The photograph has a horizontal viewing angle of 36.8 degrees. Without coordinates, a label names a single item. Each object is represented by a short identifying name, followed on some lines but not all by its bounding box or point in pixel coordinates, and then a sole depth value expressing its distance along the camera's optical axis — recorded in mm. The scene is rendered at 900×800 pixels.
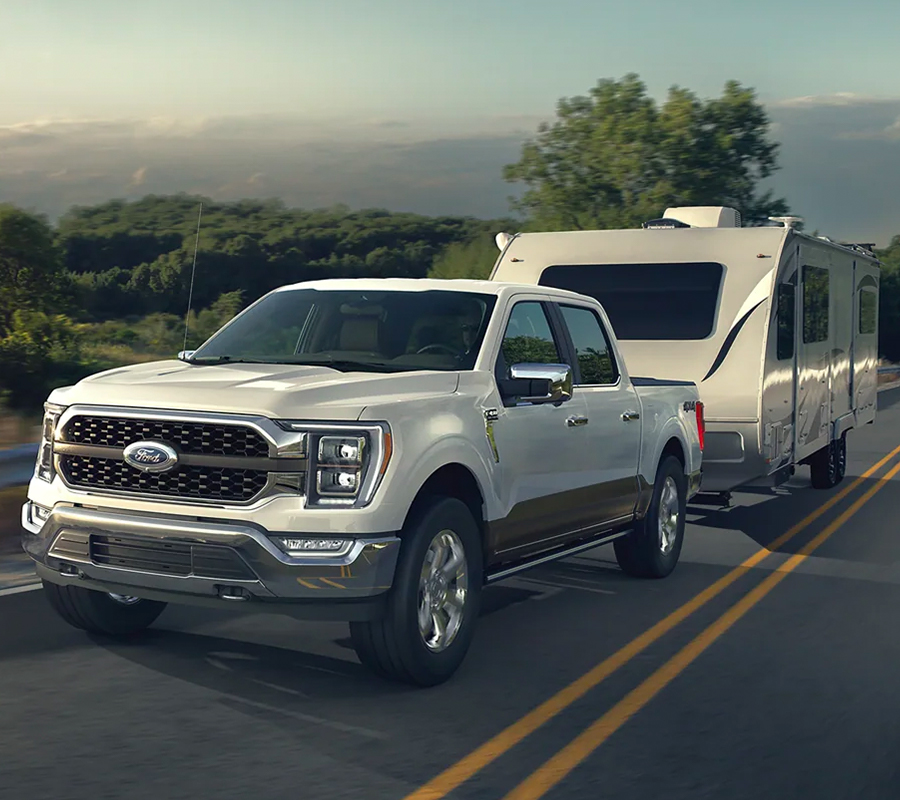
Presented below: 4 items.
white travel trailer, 11945
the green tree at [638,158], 38031
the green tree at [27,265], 35781
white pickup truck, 6004
